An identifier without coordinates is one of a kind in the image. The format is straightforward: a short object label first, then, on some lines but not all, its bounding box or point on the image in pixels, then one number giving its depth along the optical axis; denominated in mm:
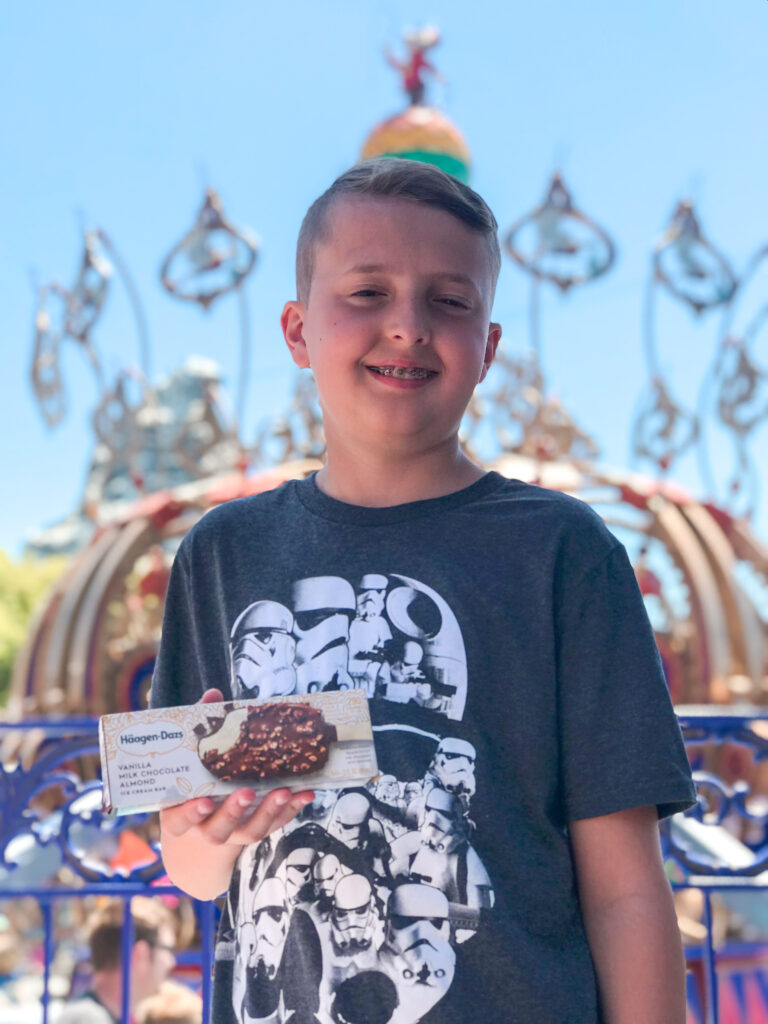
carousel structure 5254
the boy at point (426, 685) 786
